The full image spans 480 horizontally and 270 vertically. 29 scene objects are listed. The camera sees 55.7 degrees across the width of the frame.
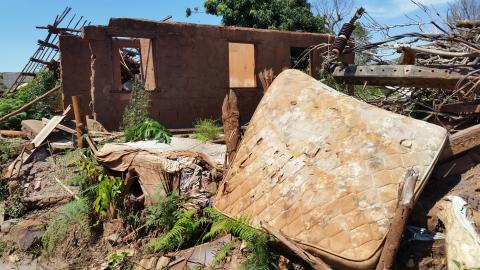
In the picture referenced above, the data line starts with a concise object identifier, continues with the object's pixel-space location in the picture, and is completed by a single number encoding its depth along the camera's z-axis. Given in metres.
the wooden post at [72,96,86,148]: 6.49
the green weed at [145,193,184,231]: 4.59
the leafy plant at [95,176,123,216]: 5.13
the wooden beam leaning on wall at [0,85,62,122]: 9.19
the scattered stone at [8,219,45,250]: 5.60
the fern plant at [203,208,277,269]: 3.40
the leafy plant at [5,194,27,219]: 6.31
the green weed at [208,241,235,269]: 3.77
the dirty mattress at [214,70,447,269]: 2.97
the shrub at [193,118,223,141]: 6.83
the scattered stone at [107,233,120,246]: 5.02
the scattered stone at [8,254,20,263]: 5.54
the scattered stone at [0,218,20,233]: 6.00
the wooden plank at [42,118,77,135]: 7.88
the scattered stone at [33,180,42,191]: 6.72
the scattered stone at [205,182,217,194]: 4.69
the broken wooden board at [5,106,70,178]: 7.16
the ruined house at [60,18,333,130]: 8.66
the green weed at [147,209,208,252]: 4.31
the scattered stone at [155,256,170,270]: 4.20
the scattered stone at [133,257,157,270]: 4.30
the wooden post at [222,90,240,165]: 4.55
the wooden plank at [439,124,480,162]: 3.55
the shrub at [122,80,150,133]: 7.23
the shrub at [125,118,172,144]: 6.07
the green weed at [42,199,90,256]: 5.34
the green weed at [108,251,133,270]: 4.52
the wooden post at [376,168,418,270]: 2.77
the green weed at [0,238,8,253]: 5.71
